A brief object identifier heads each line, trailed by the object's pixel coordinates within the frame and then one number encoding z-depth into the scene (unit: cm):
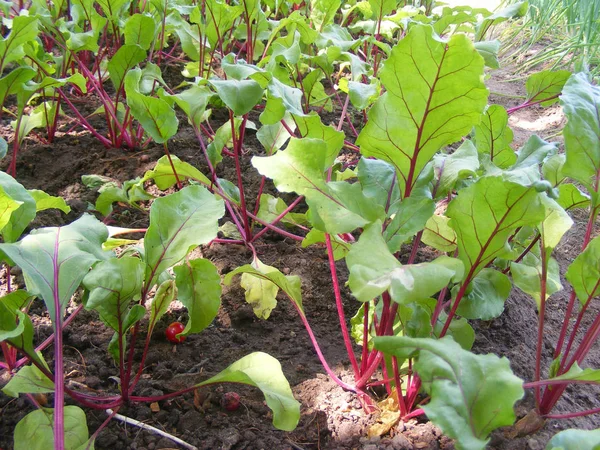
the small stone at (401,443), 107
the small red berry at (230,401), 120
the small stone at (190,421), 115
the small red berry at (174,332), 139
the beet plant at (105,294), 100
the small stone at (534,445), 107
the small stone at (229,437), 109
